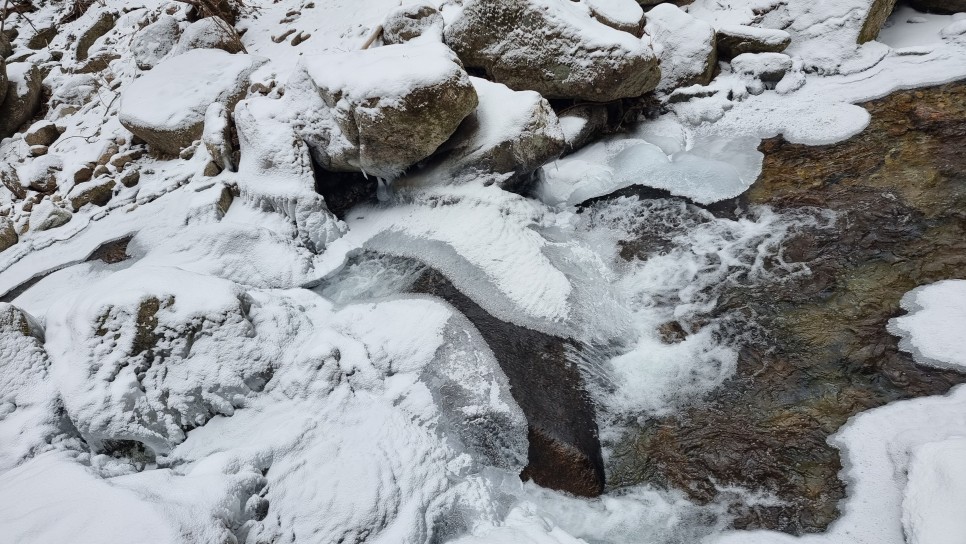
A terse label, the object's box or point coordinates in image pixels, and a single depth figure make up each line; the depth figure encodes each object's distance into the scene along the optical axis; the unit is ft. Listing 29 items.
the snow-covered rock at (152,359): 9.62
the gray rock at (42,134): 22.62
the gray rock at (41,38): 28.27
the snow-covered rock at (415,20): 19.78
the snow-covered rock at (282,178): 16.02
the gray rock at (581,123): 19.31
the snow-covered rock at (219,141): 17.78
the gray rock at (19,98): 23.93
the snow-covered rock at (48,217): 18.67
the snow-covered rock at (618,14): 20.49
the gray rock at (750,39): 20.76
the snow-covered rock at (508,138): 15.76
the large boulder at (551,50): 17.62
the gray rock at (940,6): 19.90
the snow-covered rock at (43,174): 20.45
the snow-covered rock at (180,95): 19.72
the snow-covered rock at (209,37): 23.29
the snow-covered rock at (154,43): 24.52
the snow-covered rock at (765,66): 20.04
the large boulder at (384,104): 14.19
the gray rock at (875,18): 19.49
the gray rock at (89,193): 19.10
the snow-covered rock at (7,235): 18.75
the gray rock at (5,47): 27.04
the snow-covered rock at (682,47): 20.62
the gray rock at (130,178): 19.27
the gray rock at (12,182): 20.48
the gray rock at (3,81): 23.59
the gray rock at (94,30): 27.43
